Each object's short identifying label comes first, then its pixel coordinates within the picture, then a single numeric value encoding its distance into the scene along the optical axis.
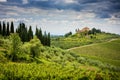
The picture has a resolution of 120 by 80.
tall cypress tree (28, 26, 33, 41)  102.00
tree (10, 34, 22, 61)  68.24
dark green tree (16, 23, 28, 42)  97.97
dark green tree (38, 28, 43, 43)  106.81
